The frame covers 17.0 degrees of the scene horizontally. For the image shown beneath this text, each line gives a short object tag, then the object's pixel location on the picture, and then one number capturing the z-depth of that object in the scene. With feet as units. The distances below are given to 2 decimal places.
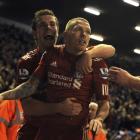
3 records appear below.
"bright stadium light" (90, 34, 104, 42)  64.18
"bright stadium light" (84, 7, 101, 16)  51.95
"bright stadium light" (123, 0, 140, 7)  47.15
